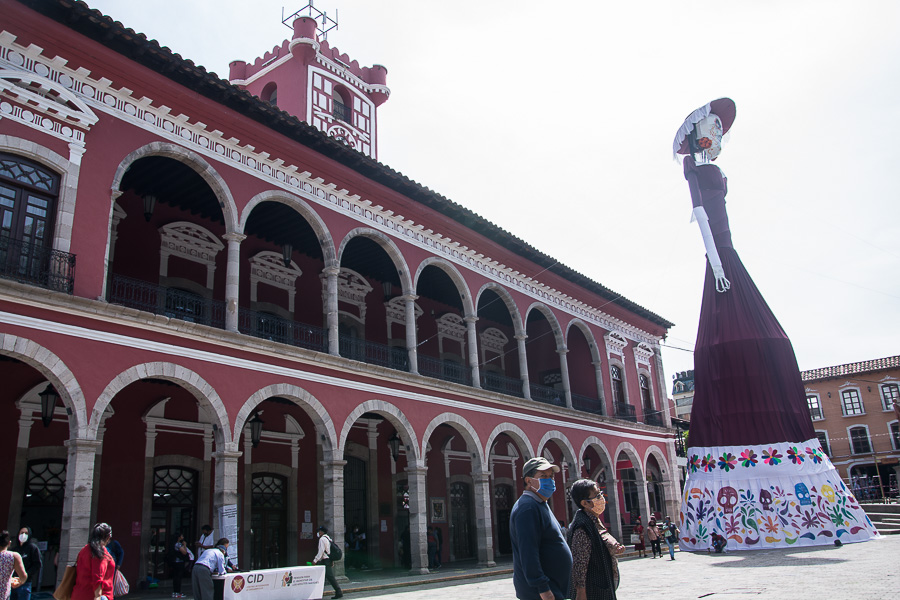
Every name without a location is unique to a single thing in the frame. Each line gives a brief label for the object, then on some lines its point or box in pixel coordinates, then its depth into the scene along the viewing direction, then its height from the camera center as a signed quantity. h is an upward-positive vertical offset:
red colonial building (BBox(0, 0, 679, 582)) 10.01 +3.66
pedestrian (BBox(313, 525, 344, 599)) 10.88 -0.71
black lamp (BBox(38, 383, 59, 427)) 11.18 +1.92
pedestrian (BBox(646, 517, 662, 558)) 17.27 -1.05
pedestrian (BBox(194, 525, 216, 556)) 10.31 -0.28
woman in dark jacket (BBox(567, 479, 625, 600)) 4.15 -0.35
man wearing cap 3.80 -0.28
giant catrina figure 14.49 +1.43
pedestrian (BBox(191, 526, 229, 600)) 8.48 -0.62
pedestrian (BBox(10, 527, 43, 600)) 9.47 -0.32
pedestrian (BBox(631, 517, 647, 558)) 18.30 -1.20
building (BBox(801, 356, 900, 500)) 39.57 +3.66
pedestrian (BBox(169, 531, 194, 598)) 11.65 -0.64
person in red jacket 5.75 -0.35
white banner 8.86 -0.90
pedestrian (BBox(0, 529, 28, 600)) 6.80 -0.37
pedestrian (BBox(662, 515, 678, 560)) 15.77 -0.89
